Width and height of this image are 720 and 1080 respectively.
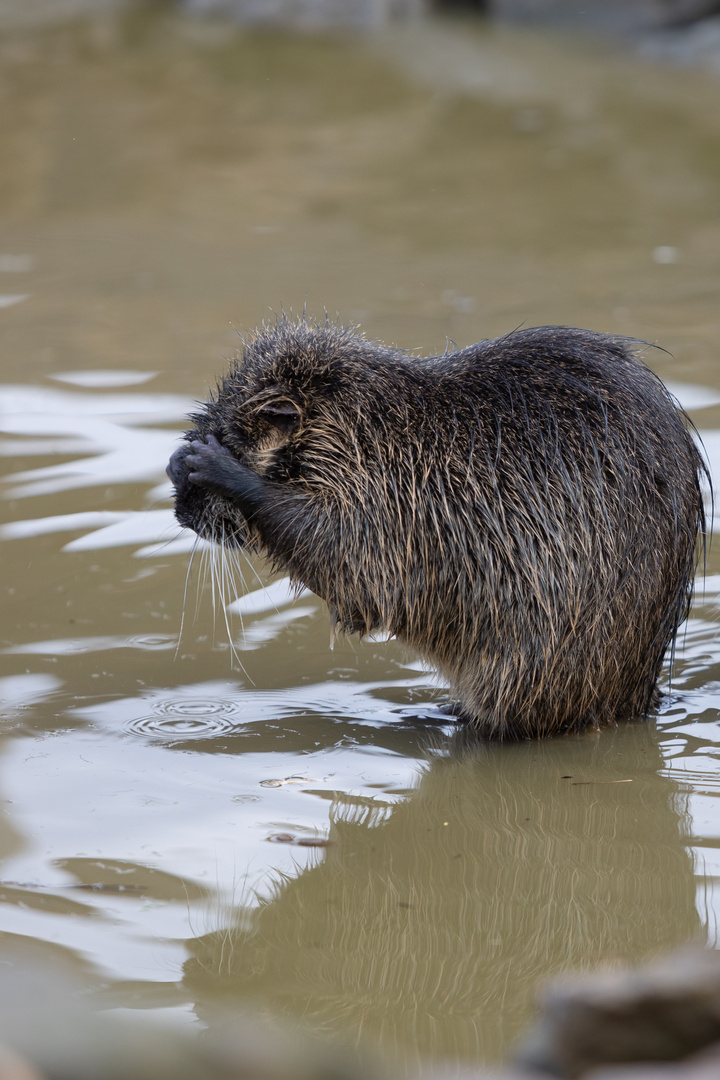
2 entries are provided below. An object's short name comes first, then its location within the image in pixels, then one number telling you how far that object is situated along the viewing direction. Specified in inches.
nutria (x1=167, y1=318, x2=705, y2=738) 263.0
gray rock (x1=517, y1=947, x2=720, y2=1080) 126.4
